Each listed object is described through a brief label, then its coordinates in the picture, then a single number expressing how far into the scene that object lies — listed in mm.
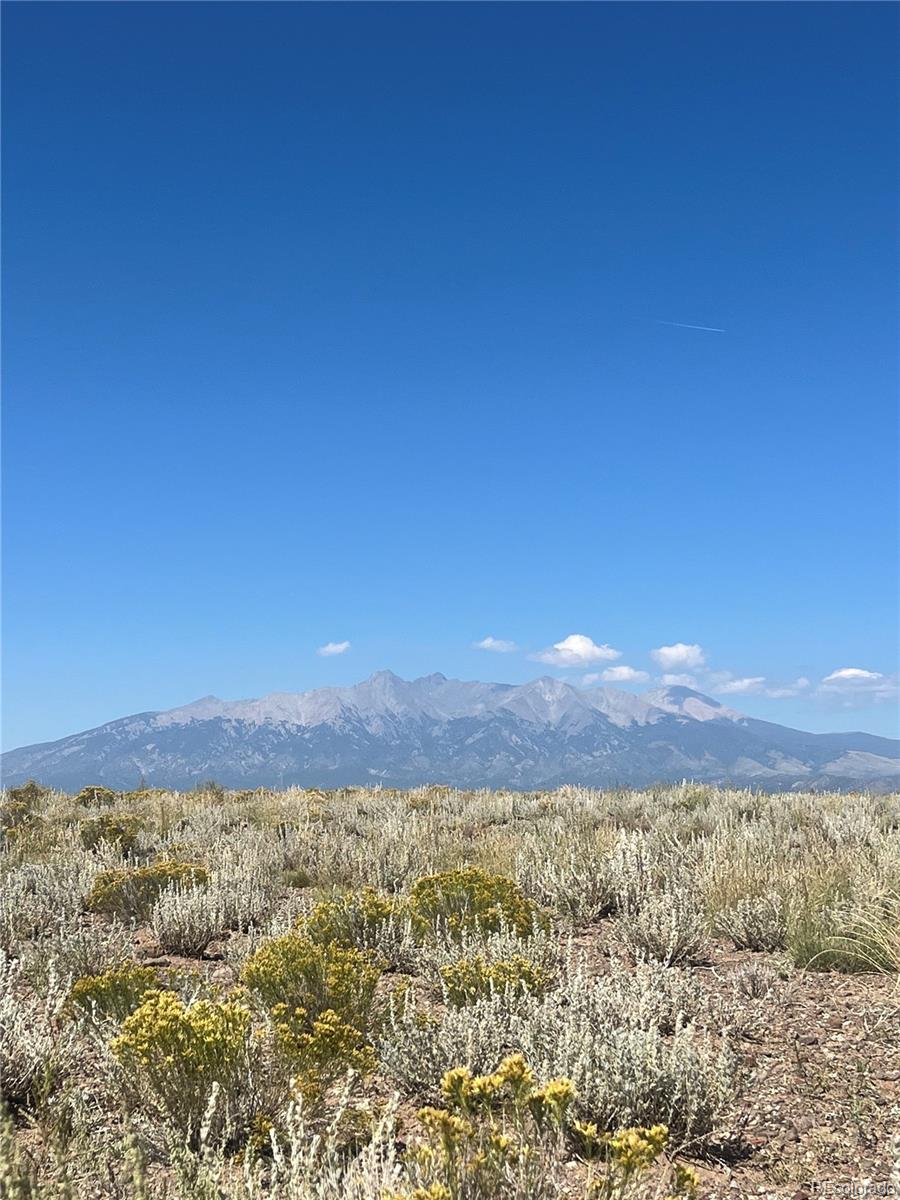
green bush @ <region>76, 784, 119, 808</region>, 15438
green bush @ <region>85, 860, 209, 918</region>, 7289
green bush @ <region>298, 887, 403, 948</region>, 5738
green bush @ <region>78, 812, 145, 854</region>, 10231
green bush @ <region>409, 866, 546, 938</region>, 5825
